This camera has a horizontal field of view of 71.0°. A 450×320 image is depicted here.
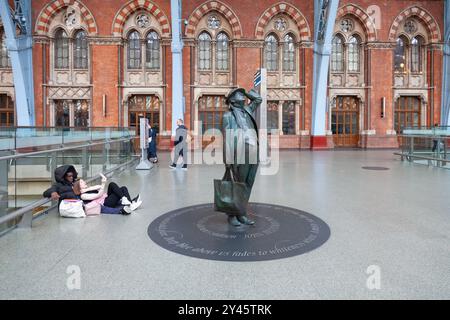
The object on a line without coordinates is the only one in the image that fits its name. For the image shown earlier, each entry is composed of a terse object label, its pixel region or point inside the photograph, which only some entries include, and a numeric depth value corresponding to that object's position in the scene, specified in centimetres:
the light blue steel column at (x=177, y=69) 1697
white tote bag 505
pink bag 523
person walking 1126
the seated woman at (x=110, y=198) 539
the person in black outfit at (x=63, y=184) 507
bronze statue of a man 437
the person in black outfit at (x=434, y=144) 1182
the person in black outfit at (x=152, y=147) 1320
